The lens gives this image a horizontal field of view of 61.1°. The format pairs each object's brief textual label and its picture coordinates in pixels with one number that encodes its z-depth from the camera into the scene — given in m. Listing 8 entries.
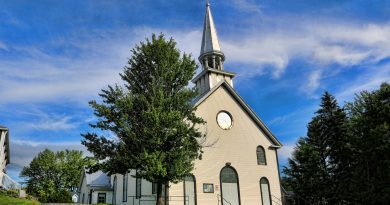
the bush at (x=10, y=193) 22.17
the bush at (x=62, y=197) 34.15
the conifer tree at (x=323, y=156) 31.86
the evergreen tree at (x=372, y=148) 25.77
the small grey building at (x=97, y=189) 35.81
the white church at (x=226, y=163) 24.56
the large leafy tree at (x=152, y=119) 18.78
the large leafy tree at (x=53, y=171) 62.25
